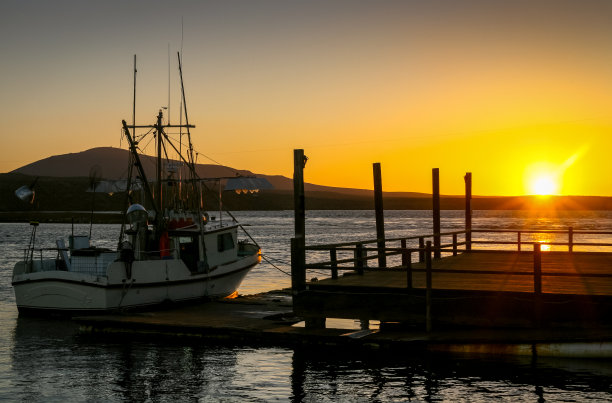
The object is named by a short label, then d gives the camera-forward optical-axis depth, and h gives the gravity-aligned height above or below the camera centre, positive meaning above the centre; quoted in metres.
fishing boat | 25.67 -2.07
